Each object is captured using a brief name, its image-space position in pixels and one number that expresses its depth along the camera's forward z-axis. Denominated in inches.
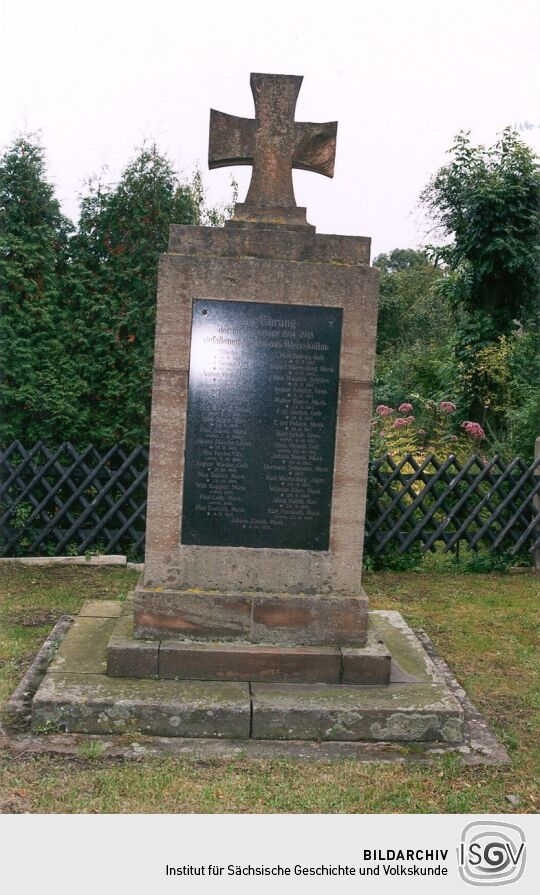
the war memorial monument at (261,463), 203.2
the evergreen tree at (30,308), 352.8
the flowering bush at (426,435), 456.1
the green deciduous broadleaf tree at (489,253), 645.9
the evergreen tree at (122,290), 366.0
